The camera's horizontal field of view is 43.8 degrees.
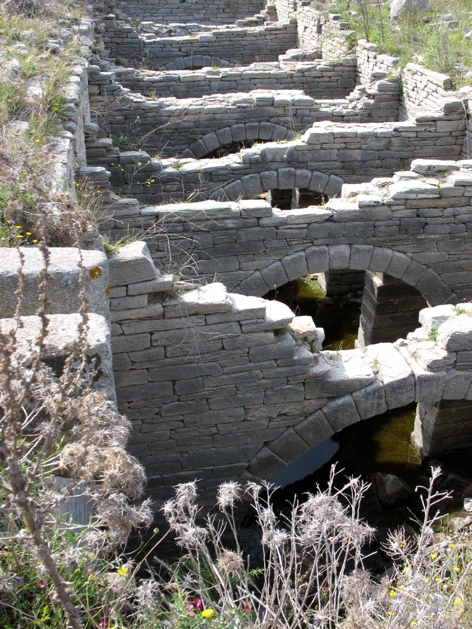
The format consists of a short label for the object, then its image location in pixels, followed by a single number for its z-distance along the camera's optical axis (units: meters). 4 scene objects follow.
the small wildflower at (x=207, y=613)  2.42
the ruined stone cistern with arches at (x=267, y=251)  4.76
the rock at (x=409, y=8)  12.30
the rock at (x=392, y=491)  6.24
